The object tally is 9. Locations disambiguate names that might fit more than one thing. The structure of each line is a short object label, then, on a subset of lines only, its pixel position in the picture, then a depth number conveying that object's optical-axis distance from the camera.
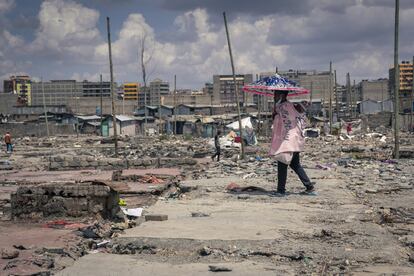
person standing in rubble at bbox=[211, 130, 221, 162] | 22.26
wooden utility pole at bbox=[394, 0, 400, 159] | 18.70
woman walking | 10.20
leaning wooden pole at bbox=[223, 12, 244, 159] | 21.28
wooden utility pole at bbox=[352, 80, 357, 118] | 76.07
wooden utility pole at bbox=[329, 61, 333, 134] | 44.75
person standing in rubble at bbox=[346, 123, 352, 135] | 45.60
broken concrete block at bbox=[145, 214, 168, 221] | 7.51
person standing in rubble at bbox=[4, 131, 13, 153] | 33.44
